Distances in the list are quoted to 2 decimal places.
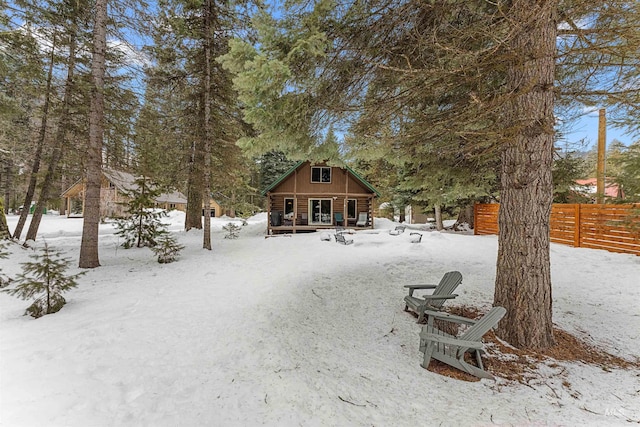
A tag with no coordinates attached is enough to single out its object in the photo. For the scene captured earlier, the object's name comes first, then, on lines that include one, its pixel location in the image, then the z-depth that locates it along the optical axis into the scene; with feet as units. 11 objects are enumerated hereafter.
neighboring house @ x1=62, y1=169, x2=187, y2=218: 71.10
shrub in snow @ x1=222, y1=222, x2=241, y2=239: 44.78
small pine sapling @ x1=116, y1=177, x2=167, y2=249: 31.27
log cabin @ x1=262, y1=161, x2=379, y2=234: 54.85
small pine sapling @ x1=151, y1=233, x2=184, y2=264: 25.48
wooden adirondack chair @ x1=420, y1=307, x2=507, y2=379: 10.11
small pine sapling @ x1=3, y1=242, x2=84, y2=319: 12.96
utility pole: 35.09
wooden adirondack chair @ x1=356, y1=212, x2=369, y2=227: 56.54
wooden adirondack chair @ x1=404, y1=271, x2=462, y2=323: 14.06
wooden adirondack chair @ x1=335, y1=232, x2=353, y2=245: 35.84
